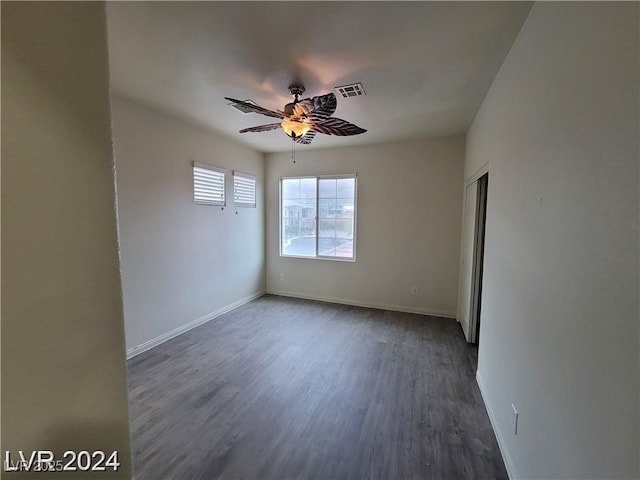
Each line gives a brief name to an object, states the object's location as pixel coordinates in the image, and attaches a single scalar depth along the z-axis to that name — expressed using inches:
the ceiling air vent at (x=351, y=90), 100.0
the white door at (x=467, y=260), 134.2
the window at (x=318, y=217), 191.3
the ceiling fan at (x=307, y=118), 85.2
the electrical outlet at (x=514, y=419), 65.0
